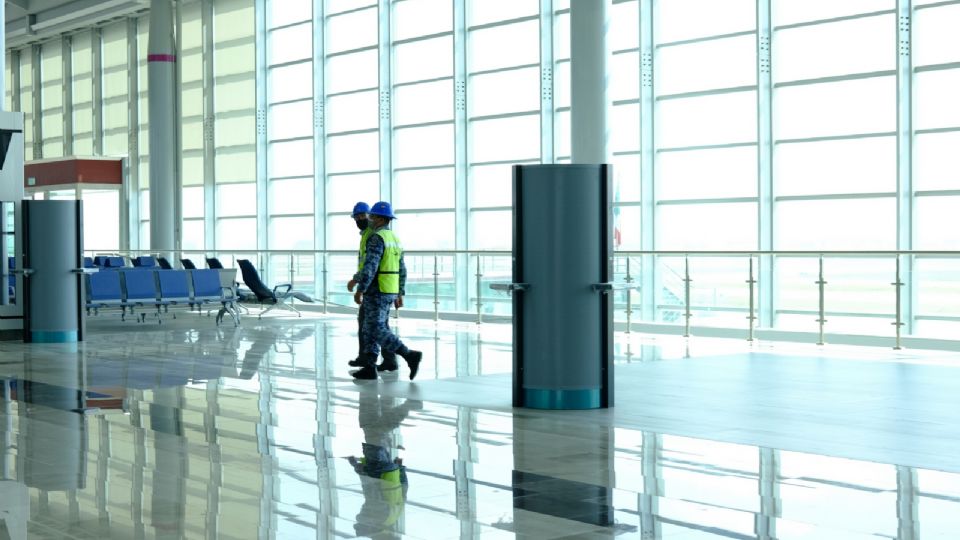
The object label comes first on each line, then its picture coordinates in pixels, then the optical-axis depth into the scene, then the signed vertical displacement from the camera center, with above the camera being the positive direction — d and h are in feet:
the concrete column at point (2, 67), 48.15 +7.04
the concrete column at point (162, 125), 101.35 +9.80
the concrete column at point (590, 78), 64.18 +8.68
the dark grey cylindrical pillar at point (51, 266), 49.83 -0.92
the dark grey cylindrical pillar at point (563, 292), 28.63 -1.15
